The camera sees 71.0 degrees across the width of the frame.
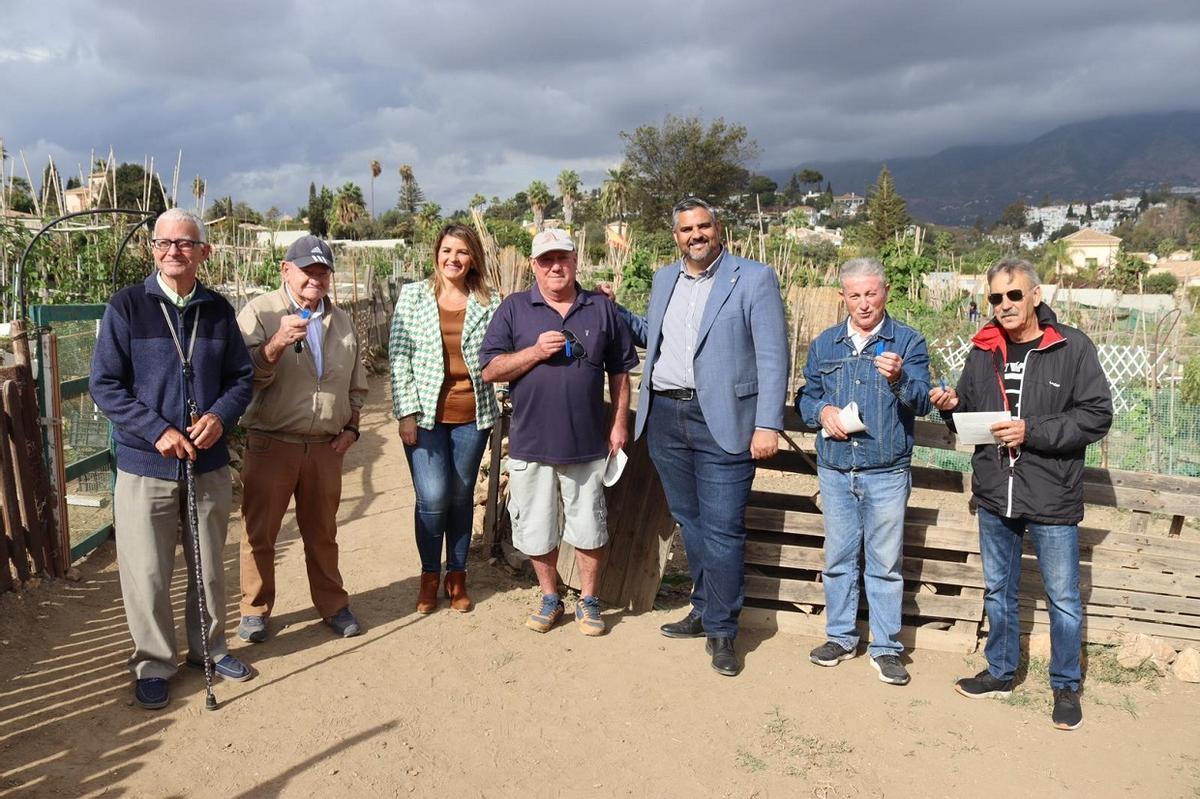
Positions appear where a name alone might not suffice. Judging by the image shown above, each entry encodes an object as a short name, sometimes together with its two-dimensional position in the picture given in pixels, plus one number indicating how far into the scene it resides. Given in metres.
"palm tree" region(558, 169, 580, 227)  67.94
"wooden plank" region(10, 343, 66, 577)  4.37
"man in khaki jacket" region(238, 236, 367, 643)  3.76
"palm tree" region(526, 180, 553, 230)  65.44
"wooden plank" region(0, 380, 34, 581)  4.26
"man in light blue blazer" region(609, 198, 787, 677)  3.68
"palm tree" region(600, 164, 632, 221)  59.66
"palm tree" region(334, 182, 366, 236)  68.62
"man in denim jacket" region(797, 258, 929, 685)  3.56
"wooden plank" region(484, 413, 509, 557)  5.14
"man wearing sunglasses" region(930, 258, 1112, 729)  3.28
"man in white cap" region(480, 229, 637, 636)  3.86
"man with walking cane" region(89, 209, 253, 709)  3.24
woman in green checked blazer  4.08
